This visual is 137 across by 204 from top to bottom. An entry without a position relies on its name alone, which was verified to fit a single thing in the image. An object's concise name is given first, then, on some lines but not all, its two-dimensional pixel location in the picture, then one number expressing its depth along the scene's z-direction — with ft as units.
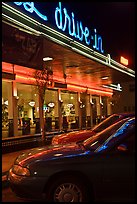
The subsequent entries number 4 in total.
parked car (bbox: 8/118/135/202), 18.57
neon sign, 35.27
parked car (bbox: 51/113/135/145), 34.40
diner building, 32.96
